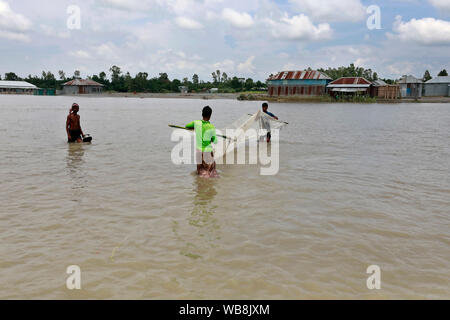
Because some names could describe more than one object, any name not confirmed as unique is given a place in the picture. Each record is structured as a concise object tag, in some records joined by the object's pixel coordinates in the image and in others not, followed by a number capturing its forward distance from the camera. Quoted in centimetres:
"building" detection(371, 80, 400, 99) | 6981
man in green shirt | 771
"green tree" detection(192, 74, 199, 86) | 13212
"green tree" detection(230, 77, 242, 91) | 11453
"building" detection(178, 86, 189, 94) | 11750
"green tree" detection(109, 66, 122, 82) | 12475
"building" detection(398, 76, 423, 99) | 7781
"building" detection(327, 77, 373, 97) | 7050
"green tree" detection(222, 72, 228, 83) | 13388
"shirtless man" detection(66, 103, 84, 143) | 1245
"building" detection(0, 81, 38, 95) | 11625
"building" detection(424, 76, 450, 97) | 8169
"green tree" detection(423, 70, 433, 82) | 10171
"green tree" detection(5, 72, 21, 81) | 13550
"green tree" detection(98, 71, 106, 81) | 12562
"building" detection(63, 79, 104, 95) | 11425
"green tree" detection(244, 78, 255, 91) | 10988
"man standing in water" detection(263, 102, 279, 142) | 1336
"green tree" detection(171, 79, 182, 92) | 12094
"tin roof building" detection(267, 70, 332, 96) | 7219
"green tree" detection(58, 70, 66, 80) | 13825
